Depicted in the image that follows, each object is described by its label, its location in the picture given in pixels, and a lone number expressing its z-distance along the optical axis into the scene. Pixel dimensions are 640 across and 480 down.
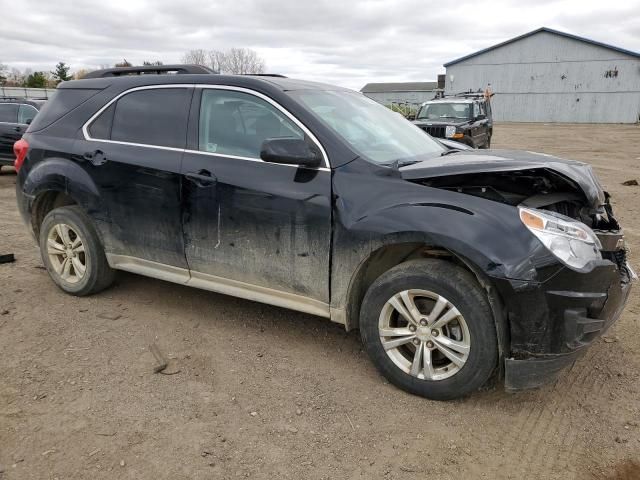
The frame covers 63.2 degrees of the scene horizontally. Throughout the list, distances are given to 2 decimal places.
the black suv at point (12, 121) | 11.32
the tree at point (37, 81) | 54.66
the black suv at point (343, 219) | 2.79
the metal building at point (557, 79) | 43.38
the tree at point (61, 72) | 66.19
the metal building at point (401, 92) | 55.09
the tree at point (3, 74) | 56.20
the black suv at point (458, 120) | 12.93
